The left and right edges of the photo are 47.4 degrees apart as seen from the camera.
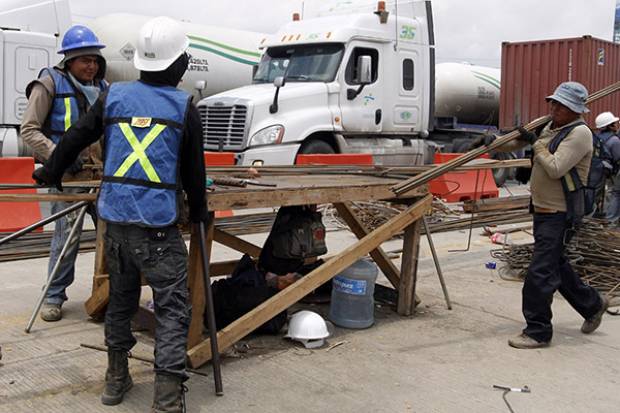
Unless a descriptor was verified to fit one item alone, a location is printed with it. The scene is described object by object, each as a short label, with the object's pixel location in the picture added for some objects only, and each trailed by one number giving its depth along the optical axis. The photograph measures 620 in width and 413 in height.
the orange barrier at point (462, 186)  13.41
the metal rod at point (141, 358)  4.21
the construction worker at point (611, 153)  9.57
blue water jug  5.44
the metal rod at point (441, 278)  6.10
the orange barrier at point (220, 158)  11.23
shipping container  15.86
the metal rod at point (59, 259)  5.05
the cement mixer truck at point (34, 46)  12.06
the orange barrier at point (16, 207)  8.64
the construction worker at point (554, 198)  5.04
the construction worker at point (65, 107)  5.05
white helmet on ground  4.95
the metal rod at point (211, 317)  4.09
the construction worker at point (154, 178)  3.61
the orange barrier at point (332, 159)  11.80
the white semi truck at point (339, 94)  12.31
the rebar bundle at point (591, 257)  6.90
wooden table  4.41
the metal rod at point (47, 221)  4.14
